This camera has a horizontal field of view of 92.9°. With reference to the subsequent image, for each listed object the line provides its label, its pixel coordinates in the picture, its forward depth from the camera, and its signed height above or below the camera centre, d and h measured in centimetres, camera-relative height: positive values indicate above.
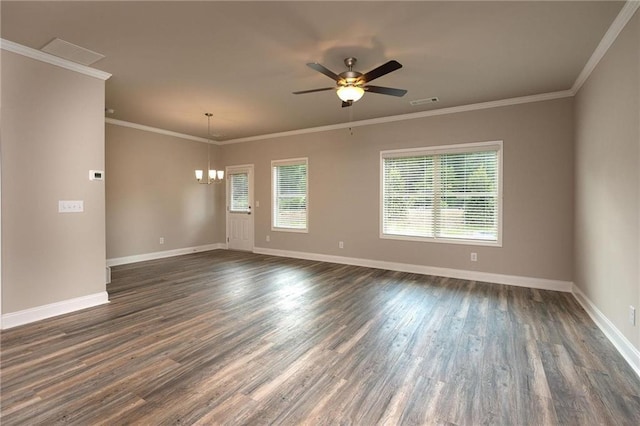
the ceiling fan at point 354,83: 289 +128
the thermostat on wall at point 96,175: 373 +42
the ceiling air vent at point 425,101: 469 +168
